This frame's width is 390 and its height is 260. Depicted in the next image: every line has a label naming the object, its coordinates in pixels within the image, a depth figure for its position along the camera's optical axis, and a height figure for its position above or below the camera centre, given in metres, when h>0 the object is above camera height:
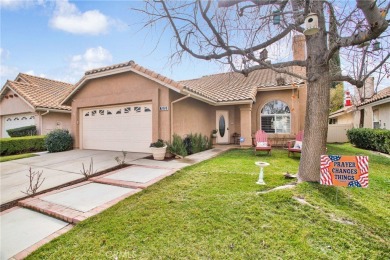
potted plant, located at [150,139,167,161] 9.04 -0.97
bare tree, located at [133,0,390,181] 5.10 +2.42
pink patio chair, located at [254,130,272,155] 10.52 -0.68
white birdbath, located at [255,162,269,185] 5.61 -1.34
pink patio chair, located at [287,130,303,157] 9.34 -0.88
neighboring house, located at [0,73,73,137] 15.18 +1.72
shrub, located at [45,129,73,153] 12.18 -0.73
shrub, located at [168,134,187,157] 9.50 -0.89
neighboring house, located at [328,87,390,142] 13.65 +0.80
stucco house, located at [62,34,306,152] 9.91 +1.17
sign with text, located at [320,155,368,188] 4.34 -0.96
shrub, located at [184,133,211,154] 10.77 -0.86
